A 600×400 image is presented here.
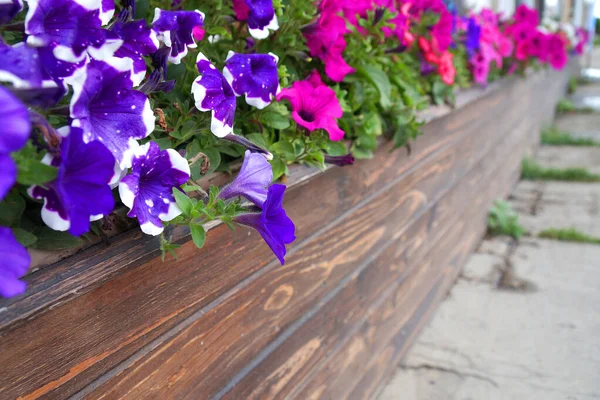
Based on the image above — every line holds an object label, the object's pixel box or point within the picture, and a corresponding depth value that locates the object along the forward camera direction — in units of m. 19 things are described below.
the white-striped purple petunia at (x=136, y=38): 0.83
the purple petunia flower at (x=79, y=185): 0.60
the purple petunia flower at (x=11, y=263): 0.53
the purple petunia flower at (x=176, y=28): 0.88
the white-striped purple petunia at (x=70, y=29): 0.65
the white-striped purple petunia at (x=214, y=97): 0.89
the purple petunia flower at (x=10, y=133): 0.47
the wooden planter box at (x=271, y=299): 0.76
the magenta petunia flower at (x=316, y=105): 1.17
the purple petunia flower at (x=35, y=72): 0.60
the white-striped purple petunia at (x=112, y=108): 0.66
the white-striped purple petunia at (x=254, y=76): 0.98
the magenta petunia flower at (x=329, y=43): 1.24
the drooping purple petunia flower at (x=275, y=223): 0.83
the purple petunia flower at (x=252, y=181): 0.89
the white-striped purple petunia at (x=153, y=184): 0.75
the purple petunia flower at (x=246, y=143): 0.97
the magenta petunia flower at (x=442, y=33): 2.05
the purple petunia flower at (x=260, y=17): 1.05
